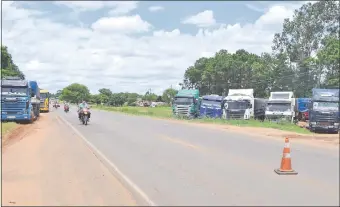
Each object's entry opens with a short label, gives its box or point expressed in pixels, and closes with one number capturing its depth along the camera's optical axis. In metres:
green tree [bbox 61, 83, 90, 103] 182.12
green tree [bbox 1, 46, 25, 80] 71.06
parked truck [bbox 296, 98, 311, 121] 34.74
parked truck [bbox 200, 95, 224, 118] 44.22
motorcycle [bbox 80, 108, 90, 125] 30.03
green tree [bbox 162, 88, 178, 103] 143.15
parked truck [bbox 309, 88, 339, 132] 23.85
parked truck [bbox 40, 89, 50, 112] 58.02
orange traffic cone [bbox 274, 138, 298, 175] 6.21
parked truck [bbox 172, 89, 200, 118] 46.48
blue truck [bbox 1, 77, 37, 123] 29.83
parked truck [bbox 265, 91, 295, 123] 35.72
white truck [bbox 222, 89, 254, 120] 41.31
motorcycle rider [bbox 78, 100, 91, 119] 30.36
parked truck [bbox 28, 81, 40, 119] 35.59
